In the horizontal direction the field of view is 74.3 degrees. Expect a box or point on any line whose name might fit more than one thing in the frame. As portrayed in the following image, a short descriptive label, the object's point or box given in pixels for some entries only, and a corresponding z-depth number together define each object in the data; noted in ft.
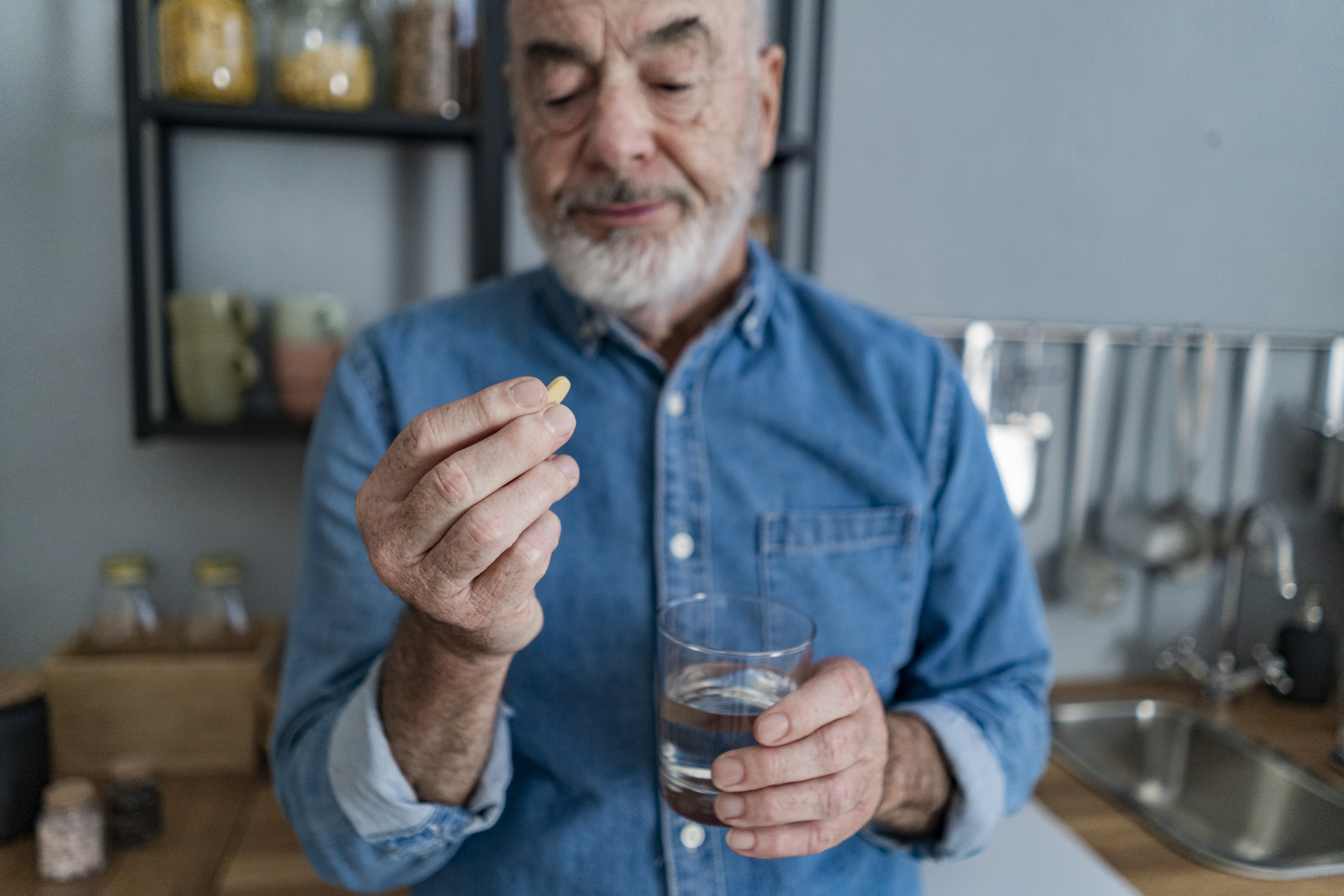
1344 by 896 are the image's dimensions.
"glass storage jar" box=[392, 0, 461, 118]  3.50
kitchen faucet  1.85
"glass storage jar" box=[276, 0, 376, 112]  3.37
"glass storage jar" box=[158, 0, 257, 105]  3.23
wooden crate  3.18
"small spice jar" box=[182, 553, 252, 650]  3.66
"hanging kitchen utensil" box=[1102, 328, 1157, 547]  4.45
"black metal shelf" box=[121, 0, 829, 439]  3.20
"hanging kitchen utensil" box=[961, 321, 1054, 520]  4.45
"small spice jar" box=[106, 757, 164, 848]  1.54
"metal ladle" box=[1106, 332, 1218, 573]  4.16
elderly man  2.06
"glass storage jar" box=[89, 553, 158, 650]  3.18
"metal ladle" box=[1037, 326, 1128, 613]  4.43
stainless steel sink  1.53
